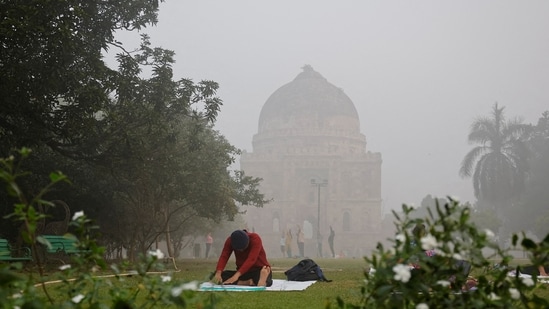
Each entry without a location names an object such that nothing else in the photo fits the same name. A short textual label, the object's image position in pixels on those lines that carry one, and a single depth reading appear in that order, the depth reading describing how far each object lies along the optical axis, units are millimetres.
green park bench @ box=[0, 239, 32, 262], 9654
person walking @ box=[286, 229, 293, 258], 38584
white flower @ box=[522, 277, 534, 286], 2599
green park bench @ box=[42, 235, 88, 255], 11849
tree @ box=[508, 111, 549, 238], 44969
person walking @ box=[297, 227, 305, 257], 39531
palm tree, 41906
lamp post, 51194
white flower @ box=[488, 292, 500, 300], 2716
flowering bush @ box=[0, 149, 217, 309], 2307
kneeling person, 8328
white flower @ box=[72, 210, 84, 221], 2611
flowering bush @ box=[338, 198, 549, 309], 2580
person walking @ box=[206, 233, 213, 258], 31719
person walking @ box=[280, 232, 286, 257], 41356
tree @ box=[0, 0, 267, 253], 11414
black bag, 10266
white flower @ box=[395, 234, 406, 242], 2655
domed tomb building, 68125
